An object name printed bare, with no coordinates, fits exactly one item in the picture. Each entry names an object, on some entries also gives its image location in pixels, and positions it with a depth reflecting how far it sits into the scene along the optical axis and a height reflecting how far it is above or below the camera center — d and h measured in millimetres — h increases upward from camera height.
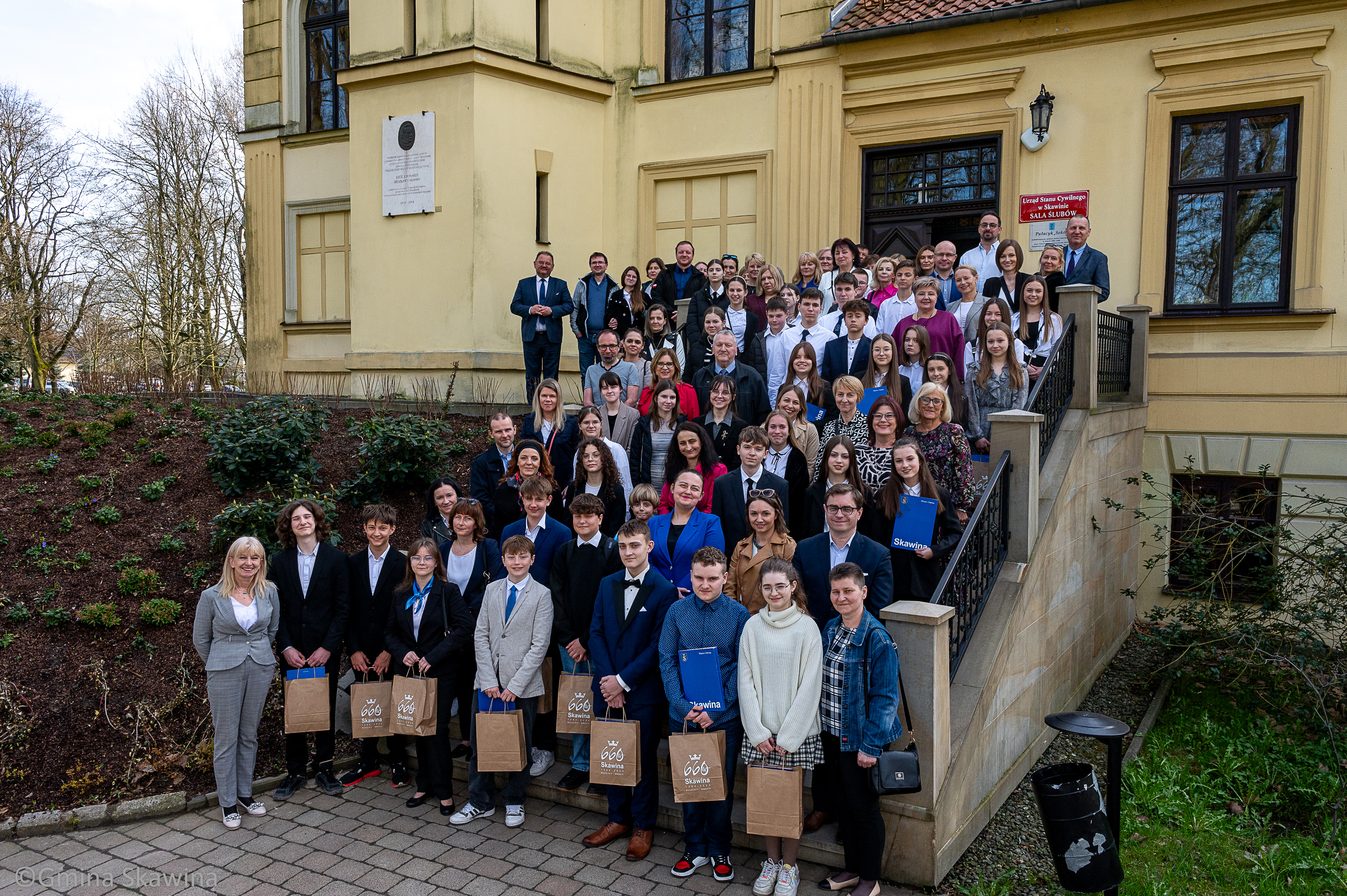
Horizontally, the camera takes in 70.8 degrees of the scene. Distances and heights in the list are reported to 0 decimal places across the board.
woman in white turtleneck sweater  4984 -1635
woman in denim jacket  4934 -1725
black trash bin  4547 -2177
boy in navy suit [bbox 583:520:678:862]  5578 -1650
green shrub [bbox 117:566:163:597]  7973 -1797
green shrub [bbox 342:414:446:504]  9617 -875
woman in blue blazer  6082 -990
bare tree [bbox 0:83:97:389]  27656 +4059
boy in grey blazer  5902 -1645
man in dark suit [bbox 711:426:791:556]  6363 -743
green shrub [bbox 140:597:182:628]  7660 -1964
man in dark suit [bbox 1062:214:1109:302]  9391 +1221
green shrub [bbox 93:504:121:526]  8977 -1389
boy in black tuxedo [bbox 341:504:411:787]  6359 -1496
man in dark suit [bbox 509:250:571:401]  11992 +786
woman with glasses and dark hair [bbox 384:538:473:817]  6109 -1706
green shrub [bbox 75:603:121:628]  7523 -1967
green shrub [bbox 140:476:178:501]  9445 -1202
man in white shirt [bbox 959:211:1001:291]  9914 +1384
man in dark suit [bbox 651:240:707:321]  11055 +1131
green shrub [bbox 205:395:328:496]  9531 -804
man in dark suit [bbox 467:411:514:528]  7146 -688
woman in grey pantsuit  5934 -1808
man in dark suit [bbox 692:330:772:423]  8000 -19
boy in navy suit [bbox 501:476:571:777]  6316 -1074
